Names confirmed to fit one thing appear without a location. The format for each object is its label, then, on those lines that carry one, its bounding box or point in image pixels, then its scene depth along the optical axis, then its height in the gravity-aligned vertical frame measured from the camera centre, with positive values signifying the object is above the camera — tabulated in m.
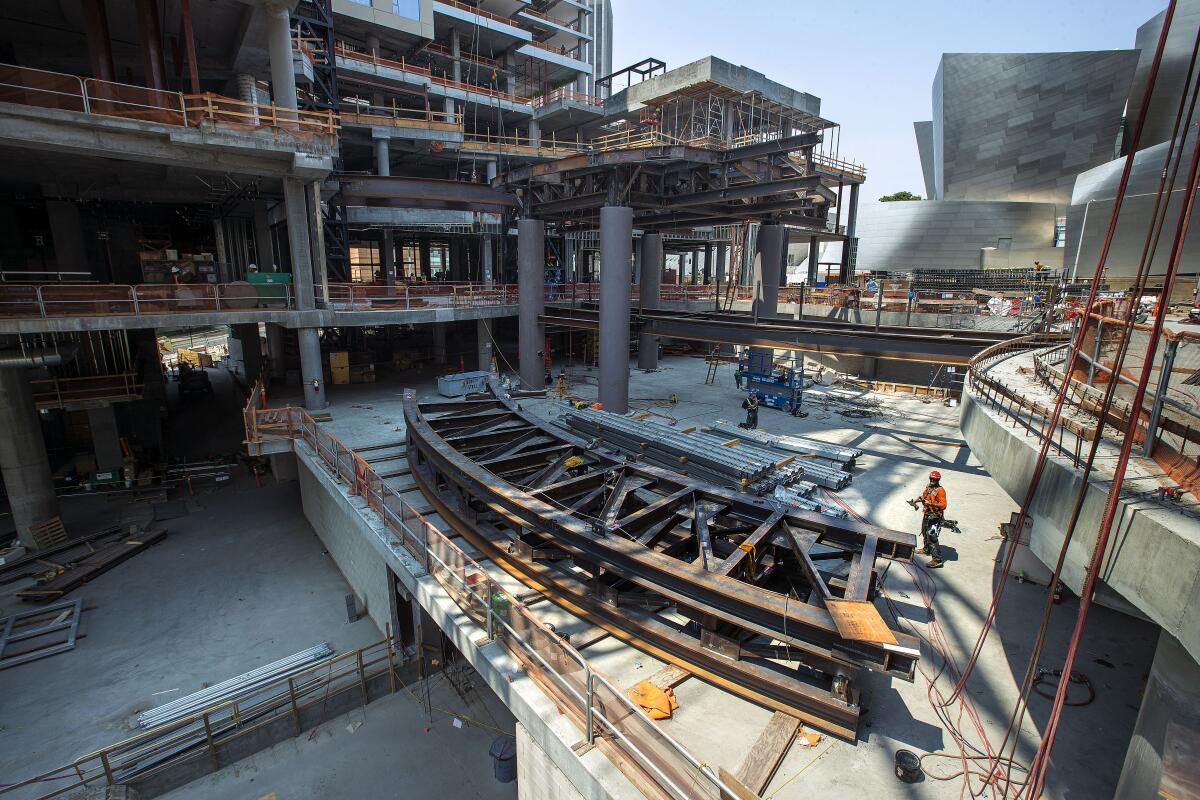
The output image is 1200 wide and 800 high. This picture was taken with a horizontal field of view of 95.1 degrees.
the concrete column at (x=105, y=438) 21.44 -6.84
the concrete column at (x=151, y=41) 18.16 +7.24
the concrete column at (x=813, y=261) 39.91 +1.09
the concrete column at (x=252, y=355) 30.25 -5.06
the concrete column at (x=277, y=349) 27.36 -4.20
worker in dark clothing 17.73 -4.40
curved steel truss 5.82 -3.82
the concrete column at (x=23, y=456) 17.20 -6.16
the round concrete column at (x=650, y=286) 28.51 -0.70
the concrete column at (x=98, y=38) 17.75 +7.08
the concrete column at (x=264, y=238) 26.69 +1.22
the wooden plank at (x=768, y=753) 5.18 -4.62
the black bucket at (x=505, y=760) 9.88 -8.68
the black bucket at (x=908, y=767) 5.26 -4.59
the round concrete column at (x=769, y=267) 25.48 +0.36
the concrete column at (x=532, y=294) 22.73 -0.99
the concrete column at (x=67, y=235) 20.89 +0.92
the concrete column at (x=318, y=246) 19.75 +0.70
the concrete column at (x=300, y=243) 18.80 +0.75
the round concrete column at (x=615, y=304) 18.44 -1.11
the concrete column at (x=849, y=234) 40.41 +3.13
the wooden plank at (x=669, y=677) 6.44 -4.70
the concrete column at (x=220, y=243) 34.55 +1.24
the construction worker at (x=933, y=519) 9.68 -4.16
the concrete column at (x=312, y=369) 19.58 -3.67
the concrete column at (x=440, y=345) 30.11 -4.23
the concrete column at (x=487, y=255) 36.62 +0.89
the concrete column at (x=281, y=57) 18.62 +6.99
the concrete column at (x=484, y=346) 25.27 -3.54
